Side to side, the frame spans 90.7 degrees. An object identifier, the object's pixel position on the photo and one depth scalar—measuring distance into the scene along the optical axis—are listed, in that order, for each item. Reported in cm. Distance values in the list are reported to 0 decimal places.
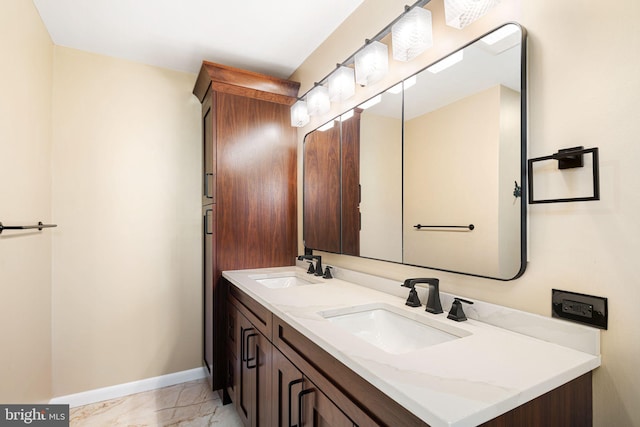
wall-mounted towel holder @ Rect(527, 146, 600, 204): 85
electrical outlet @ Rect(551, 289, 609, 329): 84
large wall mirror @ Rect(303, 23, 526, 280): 105
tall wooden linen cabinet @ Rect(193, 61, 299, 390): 223
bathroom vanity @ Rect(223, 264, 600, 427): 68
